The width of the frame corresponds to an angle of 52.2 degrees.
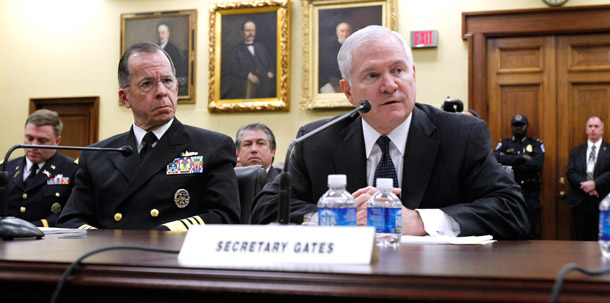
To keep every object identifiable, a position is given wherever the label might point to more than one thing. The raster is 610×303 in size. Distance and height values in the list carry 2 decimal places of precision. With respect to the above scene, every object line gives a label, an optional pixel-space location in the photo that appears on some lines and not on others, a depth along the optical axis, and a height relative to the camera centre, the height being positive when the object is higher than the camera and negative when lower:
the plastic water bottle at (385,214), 1.52 -0.14
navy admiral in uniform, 2.50 -0.06
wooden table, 0.87 -0.19
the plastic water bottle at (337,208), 1.52 -0.12
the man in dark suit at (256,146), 4.85 +0.09
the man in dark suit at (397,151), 2.07 +0.02
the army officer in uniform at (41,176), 4.19 -0.14
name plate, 1.07 -0.16
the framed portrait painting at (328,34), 7.18 +1.46
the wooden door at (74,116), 8.21 +0.54
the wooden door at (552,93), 6.93 +0.74
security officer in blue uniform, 6.80 -0.01
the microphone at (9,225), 1.65 -0.19
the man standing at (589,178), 6.86 -0.21
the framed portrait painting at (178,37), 7.77 +1.52
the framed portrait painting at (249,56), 7.45 +1.23
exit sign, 7.08 +1.37
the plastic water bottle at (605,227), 1.24 -0.14
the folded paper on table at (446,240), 1.60 -0.22
